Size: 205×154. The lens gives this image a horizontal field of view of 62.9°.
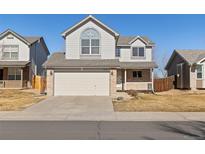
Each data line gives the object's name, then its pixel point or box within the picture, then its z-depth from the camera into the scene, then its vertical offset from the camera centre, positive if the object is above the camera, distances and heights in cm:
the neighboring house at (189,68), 1965 +147
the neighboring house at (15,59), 2212 +274
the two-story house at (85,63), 1548 +158
